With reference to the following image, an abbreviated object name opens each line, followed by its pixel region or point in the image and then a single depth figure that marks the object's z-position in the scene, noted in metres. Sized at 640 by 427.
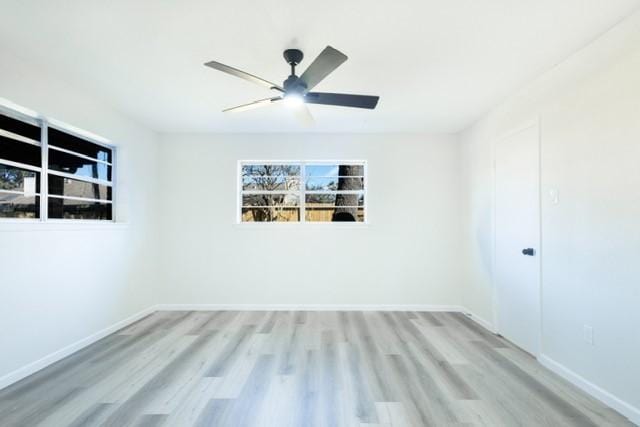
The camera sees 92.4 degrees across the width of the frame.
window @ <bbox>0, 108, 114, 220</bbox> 2.37
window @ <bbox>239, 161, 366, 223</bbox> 4.39
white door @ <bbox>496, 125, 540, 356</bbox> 2.76
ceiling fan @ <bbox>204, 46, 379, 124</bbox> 1.85
